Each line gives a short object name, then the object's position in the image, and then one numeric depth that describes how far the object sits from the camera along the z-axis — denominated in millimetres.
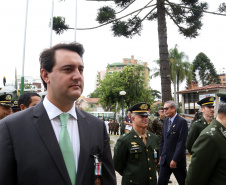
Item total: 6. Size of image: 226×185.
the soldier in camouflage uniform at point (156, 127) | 7621
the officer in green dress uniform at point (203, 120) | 5207
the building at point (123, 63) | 117719
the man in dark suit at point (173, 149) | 5375
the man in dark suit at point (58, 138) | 1671
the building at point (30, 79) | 58003
